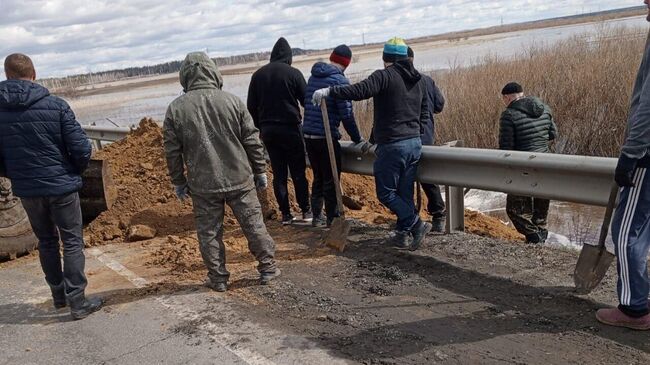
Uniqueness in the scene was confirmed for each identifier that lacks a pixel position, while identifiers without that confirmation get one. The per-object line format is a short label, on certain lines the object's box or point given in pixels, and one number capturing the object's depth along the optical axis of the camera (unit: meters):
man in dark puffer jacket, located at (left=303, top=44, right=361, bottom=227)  6.20
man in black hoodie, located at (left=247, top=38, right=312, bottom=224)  6.65
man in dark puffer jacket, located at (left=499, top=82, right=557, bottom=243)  6.26
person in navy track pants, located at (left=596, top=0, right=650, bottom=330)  3.60
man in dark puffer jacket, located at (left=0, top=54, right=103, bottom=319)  4.51
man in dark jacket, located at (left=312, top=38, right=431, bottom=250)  5.49
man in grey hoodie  4.84
